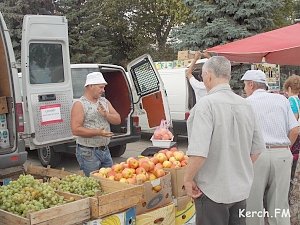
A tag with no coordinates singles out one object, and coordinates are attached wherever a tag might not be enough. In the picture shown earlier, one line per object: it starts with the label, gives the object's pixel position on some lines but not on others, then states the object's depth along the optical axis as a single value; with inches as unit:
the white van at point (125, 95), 250.6
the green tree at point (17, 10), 590.6
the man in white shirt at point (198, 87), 198.0
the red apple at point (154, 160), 143.9
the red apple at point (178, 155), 146.5
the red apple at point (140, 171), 132.0
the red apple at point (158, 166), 137.8
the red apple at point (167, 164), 141.2
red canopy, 169.1
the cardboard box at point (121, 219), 110.1
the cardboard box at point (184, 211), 137.8
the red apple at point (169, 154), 147.9
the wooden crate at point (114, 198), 108.7
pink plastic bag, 189.9
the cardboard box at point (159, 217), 123.3
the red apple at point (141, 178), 125.3
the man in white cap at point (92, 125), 148.9
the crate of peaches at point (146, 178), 125.9
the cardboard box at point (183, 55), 356.7
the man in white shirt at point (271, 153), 134.4
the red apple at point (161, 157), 144.6
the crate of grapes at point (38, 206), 99.3
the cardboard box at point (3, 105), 182.7
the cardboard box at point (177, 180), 137.2
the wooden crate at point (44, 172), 140.2
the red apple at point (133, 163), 135.7
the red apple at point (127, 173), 129.3
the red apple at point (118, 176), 129.3
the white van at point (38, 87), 181.1
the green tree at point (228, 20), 446.9
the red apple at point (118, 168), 135.3
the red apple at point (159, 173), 133.1
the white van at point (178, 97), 332.2
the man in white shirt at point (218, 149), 95.5
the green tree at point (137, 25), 753.0
